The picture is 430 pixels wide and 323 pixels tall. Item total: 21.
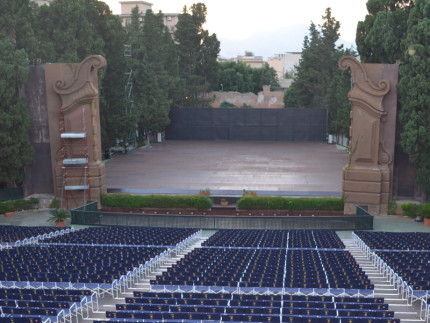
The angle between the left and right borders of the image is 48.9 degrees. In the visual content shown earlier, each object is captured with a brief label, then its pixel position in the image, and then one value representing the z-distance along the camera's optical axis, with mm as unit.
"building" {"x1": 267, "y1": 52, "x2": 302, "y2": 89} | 162950
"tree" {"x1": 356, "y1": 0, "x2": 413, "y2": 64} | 31297
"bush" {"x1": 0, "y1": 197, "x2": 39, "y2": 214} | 32469
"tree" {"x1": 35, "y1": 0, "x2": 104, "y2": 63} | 40562
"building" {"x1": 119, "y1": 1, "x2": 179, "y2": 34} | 138750
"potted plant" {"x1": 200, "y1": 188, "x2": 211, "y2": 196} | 33656
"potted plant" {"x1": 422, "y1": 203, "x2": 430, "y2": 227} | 29562
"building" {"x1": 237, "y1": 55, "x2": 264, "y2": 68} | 154212
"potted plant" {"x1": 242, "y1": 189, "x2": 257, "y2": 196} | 33281
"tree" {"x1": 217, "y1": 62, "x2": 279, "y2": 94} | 99500
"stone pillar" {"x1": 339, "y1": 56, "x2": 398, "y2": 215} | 30672
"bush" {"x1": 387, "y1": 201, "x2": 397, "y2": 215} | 31391
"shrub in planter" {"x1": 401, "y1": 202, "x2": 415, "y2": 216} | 30781
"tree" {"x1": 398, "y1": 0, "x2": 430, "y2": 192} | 28641
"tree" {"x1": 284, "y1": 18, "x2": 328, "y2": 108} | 71812
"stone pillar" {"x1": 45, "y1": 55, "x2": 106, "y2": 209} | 32812
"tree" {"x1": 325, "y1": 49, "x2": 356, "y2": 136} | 52531
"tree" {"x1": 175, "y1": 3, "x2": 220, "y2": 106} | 77688
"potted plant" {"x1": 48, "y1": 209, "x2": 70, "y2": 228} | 29625
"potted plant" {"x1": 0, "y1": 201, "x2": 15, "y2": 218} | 32469
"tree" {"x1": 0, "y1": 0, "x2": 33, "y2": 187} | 31531
